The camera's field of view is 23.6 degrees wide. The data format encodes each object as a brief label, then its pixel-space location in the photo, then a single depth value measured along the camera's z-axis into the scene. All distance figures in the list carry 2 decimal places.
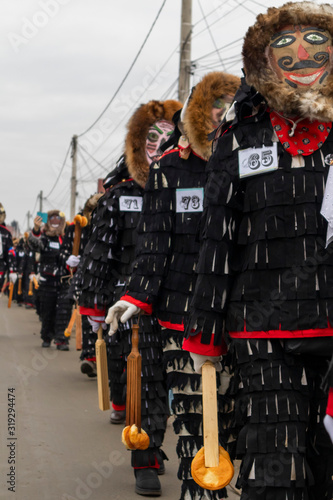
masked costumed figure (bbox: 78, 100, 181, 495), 5.64
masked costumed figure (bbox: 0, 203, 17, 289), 13.61
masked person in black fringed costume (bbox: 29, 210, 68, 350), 12.84
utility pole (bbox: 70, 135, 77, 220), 41.12
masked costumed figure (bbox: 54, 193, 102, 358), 8.84
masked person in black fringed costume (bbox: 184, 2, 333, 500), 2.92
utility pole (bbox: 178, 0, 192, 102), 13.96
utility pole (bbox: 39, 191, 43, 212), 80.00
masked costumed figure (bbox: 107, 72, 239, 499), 4.09
